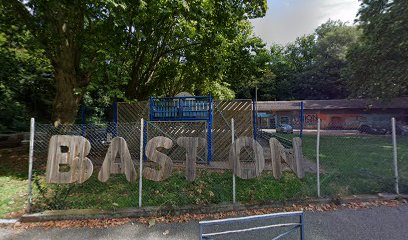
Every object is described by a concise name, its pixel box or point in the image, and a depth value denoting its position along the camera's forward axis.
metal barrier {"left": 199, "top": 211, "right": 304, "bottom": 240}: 2.40
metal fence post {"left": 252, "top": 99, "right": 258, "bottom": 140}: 9.20
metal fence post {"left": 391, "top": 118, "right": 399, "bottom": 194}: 5.47
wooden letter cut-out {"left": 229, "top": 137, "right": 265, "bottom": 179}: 5.11
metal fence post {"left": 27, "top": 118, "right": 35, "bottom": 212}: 4.57
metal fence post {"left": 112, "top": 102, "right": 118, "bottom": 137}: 9.43
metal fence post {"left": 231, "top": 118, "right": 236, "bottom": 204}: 4.99
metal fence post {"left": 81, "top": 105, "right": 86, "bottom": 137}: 7.13
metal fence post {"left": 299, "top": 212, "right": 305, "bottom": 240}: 2.69
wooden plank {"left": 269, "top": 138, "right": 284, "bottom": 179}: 5.27
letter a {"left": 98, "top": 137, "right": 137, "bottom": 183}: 4.86
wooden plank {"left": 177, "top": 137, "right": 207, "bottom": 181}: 5.07
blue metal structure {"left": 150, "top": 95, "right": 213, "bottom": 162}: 8.71
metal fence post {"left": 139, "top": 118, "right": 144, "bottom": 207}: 4.79
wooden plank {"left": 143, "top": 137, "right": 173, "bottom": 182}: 4.89
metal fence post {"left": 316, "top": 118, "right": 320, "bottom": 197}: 5.31
